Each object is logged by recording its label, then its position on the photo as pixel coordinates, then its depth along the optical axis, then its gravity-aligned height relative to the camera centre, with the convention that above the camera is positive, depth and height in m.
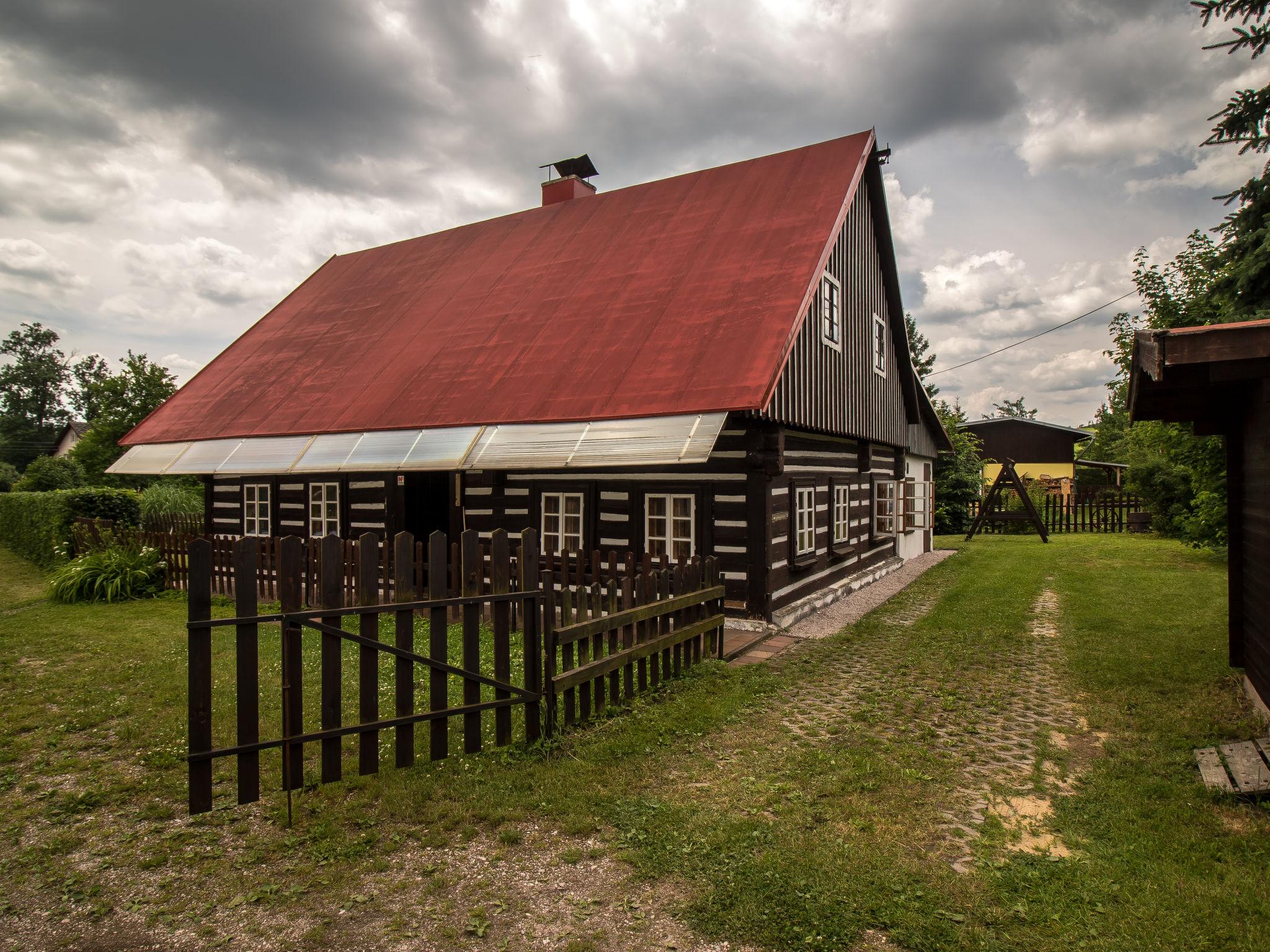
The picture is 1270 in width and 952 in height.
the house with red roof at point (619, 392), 10.77 +1.51
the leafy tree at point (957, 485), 28.47 -0.36
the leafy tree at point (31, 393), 72.19 +8.63
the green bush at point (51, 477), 37.69 +0.21
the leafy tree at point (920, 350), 35.66 +6.12
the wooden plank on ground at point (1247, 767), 4.88 -2.01
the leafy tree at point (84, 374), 75.12 +10.69
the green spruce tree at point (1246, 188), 7.92 +3.11
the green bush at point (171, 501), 21.78 -0.65
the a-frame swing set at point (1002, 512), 23.98 -0.99
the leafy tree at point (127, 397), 29.22 +3.30
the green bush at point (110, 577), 13.67 -1.80
